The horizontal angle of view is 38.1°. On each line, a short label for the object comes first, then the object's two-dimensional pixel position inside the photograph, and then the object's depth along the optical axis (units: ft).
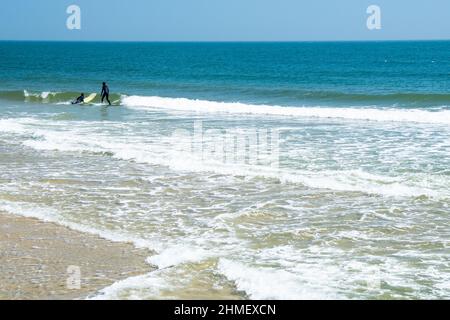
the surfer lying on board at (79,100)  117.50
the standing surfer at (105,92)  114.32
